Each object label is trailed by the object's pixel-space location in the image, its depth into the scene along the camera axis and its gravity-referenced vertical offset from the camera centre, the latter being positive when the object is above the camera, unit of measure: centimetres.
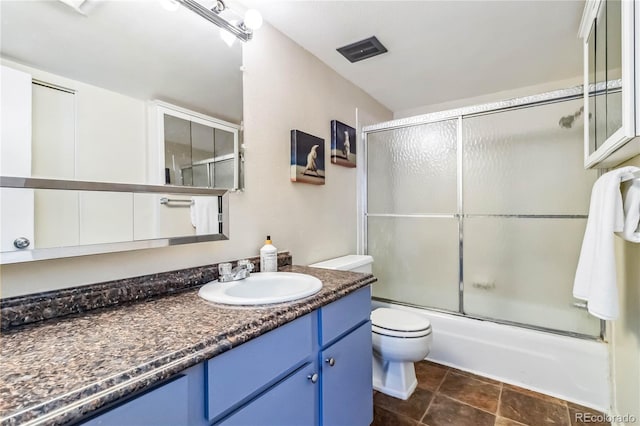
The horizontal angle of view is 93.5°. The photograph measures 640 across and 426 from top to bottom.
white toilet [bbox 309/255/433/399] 172 -78
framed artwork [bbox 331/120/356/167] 225 +53
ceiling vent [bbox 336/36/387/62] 188 +106
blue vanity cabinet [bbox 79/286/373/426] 64 -47
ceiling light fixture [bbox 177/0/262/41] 129 +89
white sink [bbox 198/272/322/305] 101 -30
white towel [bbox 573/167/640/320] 114 -15
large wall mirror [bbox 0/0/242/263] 85 +29
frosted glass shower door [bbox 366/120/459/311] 233 -2
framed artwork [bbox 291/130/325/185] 185 +35
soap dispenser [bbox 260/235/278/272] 152 -23
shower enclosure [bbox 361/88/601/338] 197 +1
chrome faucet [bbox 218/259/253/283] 129 -26
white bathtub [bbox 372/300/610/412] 171 -92
